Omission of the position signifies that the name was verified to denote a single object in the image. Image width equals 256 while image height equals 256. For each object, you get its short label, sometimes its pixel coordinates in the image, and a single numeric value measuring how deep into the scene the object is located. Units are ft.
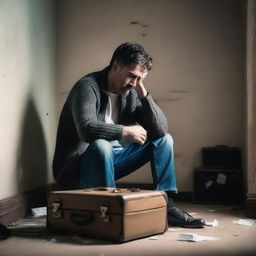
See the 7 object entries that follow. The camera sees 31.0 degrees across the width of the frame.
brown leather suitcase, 6.82
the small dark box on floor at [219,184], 11.02
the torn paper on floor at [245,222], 8.61
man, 7.93
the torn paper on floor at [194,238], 7.13
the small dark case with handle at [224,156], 11.28
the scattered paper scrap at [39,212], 9.44
